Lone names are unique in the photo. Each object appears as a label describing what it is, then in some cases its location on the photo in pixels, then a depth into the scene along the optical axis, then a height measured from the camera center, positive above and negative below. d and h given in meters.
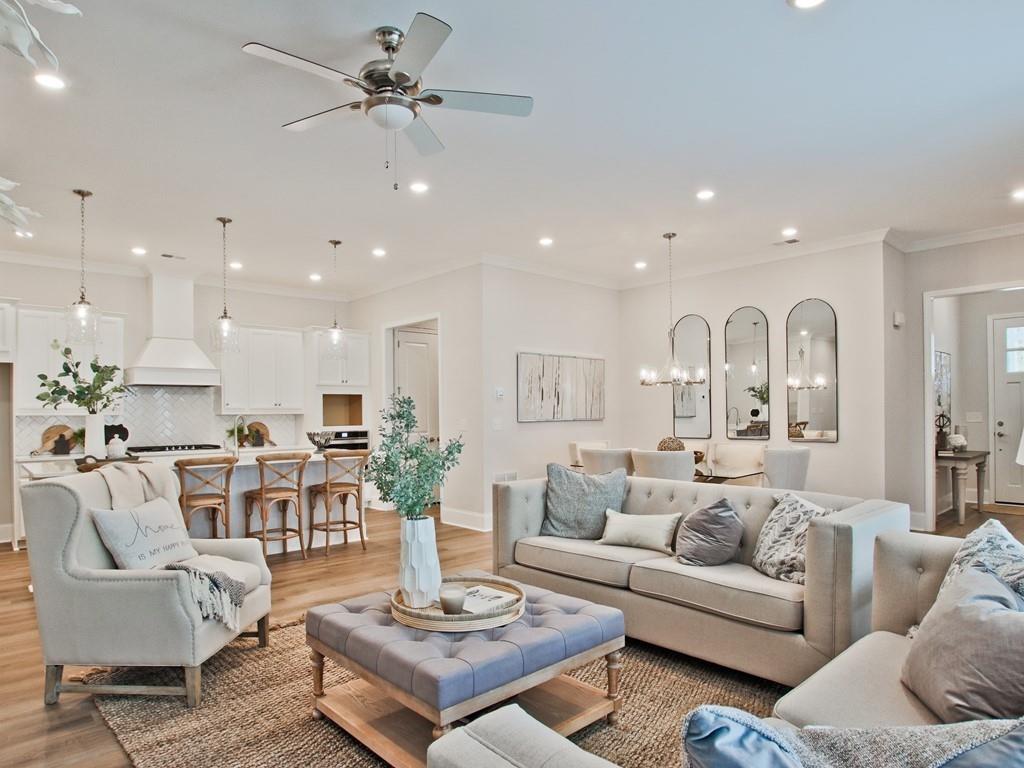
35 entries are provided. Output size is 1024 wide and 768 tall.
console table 6.66 -0.77
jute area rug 2.38 -1.34
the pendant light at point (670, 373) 6.14 +0.21
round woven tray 2.40 -0.86
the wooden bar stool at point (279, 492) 5.33 -0.81
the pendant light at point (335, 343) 6.55 +0.54
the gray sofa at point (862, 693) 1.05 -0.74
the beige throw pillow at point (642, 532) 3.56 -0.78
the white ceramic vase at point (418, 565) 2.59 -0.69
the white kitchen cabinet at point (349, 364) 8.17 +0.40
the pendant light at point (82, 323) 4.99 +0.58
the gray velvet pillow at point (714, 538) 3.22 -0.73
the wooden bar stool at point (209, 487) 5.03 -0.73
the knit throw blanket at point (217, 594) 2.84 -0.90
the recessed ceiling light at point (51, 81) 3.07 +1.53
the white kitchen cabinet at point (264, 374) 7.67 +0.27
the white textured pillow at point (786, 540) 2.94 -0.70
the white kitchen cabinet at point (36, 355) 6.23 +0.42
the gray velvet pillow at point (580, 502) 3.96 -0.68
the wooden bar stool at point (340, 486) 5.63 -0.81
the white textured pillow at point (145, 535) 2.97 -0.68
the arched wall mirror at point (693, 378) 7.38 +0.17
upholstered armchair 2.75 -0.90
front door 7.96 -0.14
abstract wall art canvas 7.11 +0.07
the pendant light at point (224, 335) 5.71 +0.55
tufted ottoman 2.10 -0.95
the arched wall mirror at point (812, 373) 6.38 +0.20
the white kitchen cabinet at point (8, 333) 6.07 +0.61
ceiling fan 2.57 +1.32
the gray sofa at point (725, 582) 2.61 -0.91
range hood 6.93 +0.53
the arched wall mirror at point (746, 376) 6.89 +0.19
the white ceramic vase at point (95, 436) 5.37 -0.33
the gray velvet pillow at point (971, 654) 1.39 -0.62
